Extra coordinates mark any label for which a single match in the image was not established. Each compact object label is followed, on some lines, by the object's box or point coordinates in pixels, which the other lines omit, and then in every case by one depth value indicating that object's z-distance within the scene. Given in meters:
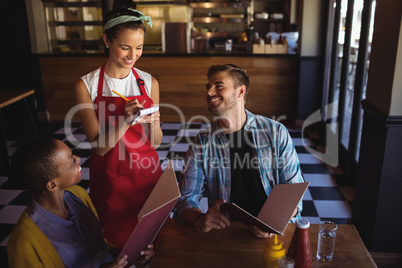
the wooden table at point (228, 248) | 1.35
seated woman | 1.29
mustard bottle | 1.25
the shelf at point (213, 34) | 8.36
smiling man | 1.81
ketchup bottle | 1.21
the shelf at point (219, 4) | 8.05
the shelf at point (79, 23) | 6.92
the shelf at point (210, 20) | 8.29
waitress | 1.75
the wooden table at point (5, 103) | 3.79
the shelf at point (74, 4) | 6.59
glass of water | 1.37
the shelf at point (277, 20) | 8.49
